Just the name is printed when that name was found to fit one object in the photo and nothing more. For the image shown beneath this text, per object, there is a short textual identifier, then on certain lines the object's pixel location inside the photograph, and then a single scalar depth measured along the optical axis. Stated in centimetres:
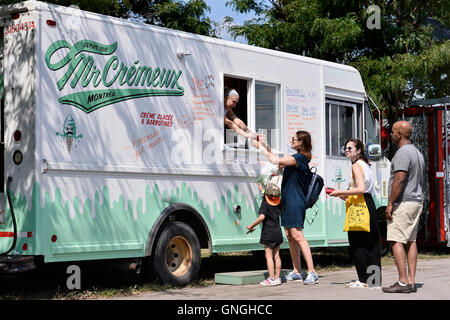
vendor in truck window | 998
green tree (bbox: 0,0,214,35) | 1864
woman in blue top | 934
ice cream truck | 786
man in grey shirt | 825
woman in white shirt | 881
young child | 929
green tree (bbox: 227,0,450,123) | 1556
